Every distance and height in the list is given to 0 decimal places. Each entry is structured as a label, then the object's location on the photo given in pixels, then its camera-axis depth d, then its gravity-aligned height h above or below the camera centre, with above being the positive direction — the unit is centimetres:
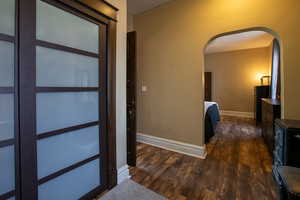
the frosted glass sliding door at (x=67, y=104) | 116 -9
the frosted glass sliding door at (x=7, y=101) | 95 -4
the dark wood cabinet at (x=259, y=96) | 466 +0
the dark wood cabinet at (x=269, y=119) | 240 -45
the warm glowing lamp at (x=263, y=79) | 533 +65
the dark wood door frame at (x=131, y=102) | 215 -10
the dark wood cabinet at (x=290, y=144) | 147 -51
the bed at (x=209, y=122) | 319 -62
